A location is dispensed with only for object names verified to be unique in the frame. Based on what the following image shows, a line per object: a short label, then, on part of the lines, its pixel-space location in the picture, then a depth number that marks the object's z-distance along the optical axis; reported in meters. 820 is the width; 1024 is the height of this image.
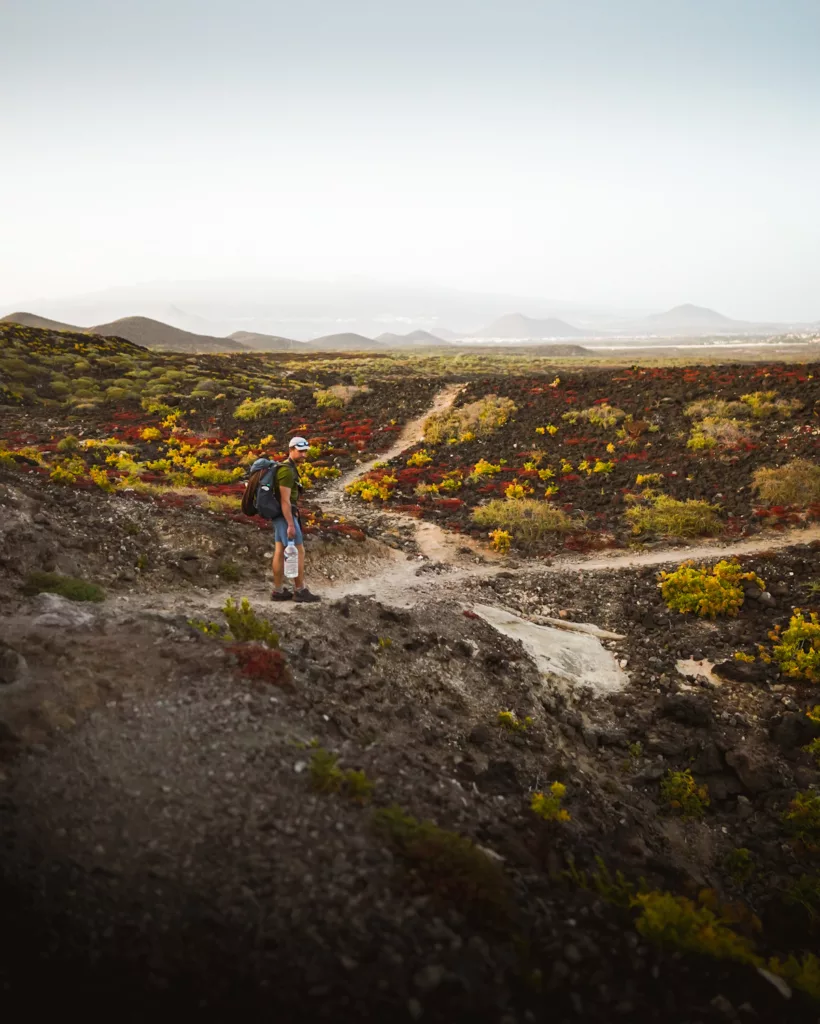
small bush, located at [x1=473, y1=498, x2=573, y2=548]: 17.91
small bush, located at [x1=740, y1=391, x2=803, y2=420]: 25.94
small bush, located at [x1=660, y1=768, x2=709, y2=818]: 8.00
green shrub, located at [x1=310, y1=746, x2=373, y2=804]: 5.37
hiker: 9.73
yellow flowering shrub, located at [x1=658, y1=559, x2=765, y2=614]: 13.09
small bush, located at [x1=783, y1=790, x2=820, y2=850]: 7.57
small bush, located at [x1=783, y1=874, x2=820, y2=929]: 6.54
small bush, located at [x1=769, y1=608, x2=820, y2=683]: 10.82
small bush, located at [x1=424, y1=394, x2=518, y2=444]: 29.25
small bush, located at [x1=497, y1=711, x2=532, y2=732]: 8.66
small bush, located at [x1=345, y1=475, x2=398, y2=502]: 21.19
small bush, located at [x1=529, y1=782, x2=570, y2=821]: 6.36
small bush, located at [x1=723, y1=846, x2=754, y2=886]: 7.10
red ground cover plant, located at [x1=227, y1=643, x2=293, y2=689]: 6.99
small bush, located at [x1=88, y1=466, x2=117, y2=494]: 14.88
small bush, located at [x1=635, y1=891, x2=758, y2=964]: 4.61
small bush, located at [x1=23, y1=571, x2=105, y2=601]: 8.85
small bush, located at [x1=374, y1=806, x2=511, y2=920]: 4.50
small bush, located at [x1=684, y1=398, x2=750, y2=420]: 26.59
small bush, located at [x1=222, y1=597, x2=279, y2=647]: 8.20
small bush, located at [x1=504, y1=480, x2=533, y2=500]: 21.09
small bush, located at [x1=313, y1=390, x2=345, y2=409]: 38.44
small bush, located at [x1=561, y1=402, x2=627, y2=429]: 28.20
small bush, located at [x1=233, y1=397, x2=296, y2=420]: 34.56
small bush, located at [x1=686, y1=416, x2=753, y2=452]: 23.73
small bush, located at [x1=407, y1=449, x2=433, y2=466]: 25.53
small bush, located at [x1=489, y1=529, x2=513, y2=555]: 16.94
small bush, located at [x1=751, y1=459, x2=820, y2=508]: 18.80
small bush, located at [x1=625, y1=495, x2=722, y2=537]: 17.55
